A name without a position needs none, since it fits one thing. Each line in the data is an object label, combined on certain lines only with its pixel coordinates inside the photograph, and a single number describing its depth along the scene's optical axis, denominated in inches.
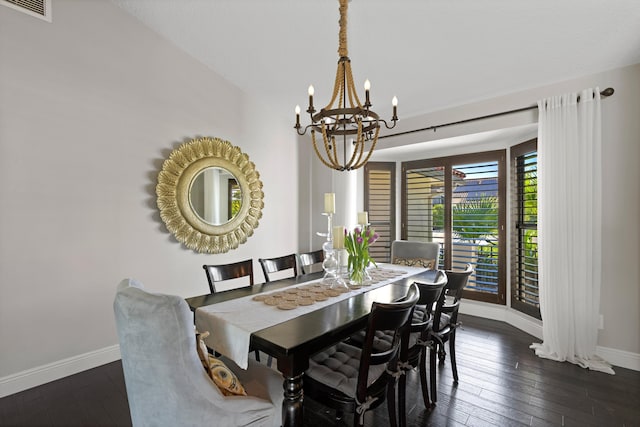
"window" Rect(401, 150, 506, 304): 150.1
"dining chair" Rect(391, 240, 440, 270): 128.1
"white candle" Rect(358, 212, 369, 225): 102.0
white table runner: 56.9
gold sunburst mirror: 120.1
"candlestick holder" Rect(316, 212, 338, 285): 90.2
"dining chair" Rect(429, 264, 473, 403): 80.5
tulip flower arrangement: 88.5
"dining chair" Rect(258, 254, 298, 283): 104.2
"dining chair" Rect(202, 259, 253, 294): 88.3
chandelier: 72.2
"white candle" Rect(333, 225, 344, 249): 85.7
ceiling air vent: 87.7
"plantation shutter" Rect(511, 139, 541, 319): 130.2
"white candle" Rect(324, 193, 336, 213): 89.0
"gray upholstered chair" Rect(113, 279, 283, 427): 44.7
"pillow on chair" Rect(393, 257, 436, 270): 127.4
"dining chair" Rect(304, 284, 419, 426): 53.9
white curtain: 103.9
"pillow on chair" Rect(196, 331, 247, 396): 51.8
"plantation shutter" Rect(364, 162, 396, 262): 179.2
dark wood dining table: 51.4
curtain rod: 103.1
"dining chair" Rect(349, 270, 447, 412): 67.6
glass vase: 89.3
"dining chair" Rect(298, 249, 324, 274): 114.1
